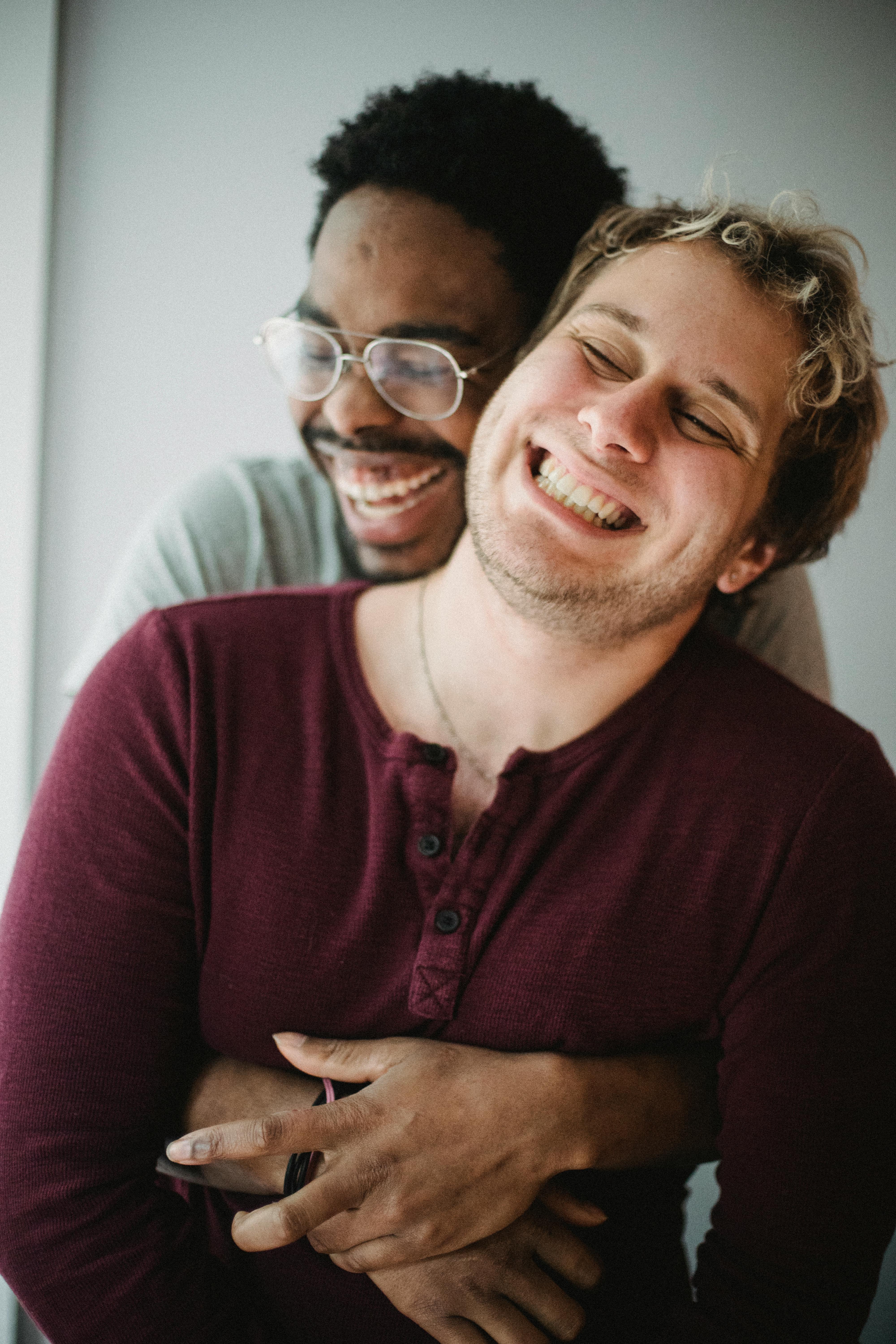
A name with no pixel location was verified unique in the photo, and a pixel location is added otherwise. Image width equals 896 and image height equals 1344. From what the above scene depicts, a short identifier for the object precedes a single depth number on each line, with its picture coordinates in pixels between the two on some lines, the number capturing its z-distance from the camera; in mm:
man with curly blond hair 976
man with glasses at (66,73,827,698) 1331
